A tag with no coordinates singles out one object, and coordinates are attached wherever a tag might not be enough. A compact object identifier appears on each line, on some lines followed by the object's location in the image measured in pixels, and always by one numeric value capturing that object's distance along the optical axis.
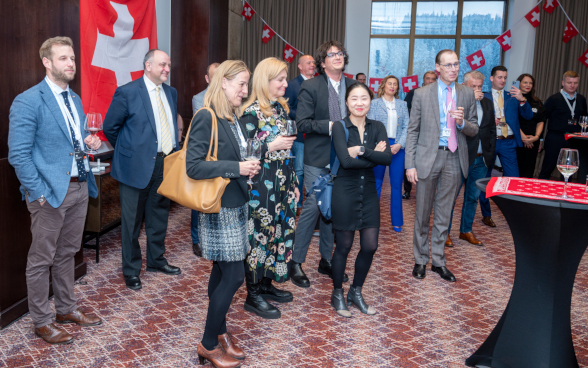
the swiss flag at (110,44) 4.72
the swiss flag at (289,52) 10.87
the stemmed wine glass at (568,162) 2.64
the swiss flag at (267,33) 10.82
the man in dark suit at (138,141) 3.76
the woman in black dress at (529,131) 6.71
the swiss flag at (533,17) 9.81
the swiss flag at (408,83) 10.58
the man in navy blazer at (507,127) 5.88
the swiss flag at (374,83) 10.20
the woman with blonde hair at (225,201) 2.50
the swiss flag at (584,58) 9.70
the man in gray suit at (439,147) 4.03
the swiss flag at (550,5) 9.77
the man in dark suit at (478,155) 5.04
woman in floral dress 3.22
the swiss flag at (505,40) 10.16
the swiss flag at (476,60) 9.41
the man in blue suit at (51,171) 2.76
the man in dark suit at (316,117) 3.94
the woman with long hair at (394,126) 5.57
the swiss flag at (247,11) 10.27
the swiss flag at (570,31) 9.65
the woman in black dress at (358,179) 3.23
